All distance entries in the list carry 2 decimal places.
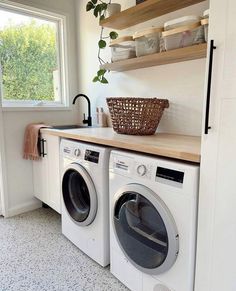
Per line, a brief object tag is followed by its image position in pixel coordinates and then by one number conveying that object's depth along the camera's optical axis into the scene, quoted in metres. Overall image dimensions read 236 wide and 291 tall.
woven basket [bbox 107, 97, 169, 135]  1.58
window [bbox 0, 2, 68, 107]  2.26
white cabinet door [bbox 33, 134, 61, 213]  2.09
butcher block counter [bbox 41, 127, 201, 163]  1.08
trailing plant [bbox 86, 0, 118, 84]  2.04
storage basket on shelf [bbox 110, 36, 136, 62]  1.79
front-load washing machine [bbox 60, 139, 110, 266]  1.50
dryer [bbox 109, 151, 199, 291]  1.04
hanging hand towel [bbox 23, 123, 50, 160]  2.27
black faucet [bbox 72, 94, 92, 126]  2.56
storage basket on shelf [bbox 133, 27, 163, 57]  1.59
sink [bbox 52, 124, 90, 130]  2.50
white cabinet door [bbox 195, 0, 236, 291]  0.88
